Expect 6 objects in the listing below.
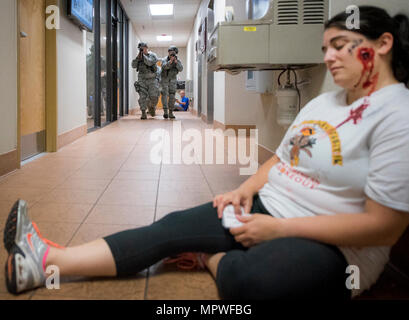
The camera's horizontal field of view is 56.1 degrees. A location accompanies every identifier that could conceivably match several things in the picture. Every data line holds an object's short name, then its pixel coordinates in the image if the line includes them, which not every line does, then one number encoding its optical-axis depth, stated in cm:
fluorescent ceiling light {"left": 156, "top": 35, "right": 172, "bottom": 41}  1284
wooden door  296
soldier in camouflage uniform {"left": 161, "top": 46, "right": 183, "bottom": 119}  844
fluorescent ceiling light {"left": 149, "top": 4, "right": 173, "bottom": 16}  859
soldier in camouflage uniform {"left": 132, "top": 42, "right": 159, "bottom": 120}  797
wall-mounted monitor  381
